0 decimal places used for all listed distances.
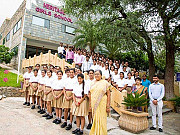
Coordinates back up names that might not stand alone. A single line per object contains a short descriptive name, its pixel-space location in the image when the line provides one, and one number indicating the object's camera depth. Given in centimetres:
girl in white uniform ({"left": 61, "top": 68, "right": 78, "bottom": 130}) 400
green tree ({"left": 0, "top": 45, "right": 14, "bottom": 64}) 1355
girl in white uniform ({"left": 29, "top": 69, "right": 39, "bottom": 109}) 547
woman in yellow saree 318
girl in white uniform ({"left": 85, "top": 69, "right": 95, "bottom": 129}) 363
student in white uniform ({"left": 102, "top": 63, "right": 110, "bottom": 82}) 746
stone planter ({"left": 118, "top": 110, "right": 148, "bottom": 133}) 409
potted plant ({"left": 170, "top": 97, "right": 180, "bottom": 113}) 732
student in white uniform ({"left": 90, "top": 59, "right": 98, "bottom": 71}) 806
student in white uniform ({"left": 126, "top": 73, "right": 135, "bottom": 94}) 598
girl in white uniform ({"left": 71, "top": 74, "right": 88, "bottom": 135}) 358
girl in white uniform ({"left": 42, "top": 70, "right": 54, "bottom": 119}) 455
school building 1407
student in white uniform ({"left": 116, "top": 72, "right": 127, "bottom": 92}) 600
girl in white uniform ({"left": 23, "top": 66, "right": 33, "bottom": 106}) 585
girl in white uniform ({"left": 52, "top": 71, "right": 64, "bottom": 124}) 419
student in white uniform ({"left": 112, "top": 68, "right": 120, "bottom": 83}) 672
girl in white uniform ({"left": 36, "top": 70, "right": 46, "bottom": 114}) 511
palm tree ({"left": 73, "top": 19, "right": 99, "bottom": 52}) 1300
